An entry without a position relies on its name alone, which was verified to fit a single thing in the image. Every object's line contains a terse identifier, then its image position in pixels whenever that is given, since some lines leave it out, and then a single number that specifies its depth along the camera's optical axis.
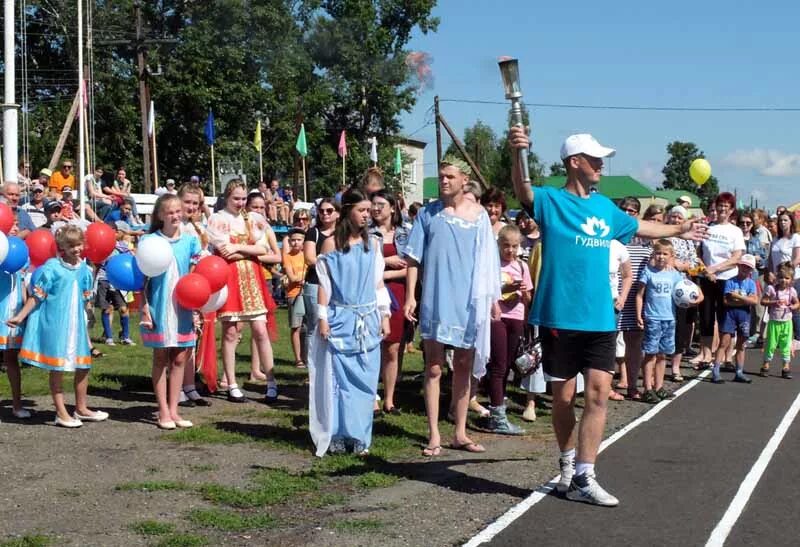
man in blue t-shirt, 6.38
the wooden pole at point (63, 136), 35.28
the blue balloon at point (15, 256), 8.78
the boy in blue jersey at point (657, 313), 11.30
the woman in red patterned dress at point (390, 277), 9.45
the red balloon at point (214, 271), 8.89
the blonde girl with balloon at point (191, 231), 9.50
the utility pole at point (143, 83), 33.94
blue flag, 33.48
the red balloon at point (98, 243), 9.19
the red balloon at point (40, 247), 8.93
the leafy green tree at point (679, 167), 159.25
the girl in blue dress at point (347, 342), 7.78
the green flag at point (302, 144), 35.03
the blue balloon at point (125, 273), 8.96
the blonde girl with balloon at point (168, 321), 8.70
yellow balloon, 21.20
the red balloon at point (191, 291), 8.62
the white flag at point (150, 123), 33.14
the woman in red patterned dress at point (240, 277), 9.98
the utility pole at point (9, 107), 16.58
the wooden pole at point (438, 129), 48.28
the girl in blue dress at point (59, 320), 8.59
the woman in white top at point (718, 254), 13.21
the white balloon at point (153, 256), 8.59
